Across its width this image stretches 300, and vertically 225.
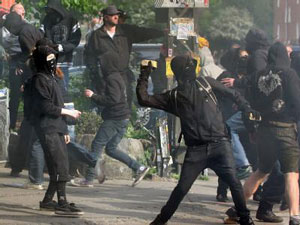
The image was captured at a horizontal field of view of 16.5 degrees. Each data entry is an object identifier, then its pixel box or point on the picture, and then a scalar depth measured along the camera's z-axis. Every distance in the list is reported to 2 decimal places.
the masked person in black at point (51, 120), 10.59
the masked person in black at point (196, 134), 10.00
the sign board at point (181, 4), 14.55
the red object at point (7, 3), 21.05
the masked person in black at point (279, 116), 10.81
